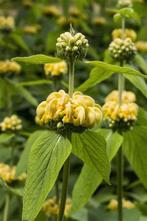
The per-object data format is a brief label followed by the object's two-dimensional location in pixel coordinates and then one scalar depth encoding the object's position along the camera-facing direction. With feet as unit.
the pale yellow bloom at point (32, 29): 10.19
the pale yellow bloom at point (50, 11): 11.50
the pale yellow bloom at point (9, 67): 7.59
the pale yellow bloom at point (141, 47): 8.52
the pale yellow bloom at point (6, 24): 8.71
